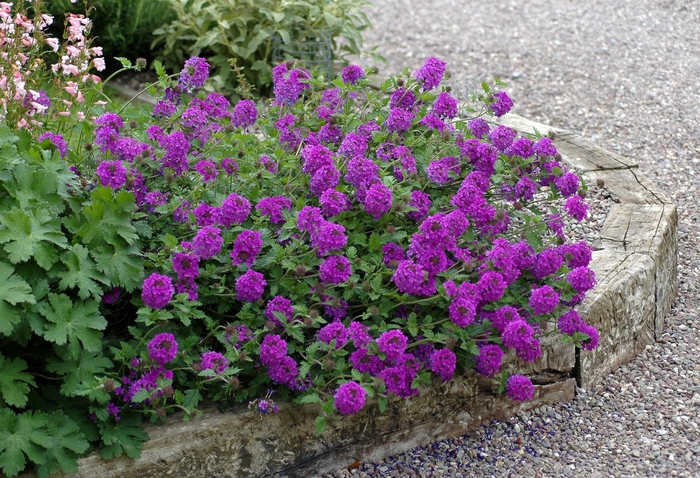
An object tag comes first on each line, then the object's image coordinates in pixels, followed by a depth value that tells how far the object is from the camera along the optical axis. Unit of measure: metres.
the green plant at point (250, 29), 5.70
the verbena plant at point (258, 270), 2.51
